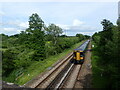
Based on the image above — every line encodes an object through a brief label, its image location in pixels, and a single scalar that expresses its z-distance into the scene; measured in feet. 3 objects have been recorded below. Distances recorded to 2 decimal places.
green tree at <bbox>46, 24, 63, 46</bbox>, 120.98
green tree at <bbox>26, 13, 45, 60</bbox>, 85.76
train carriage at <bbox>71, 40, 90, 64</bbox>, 60.40
